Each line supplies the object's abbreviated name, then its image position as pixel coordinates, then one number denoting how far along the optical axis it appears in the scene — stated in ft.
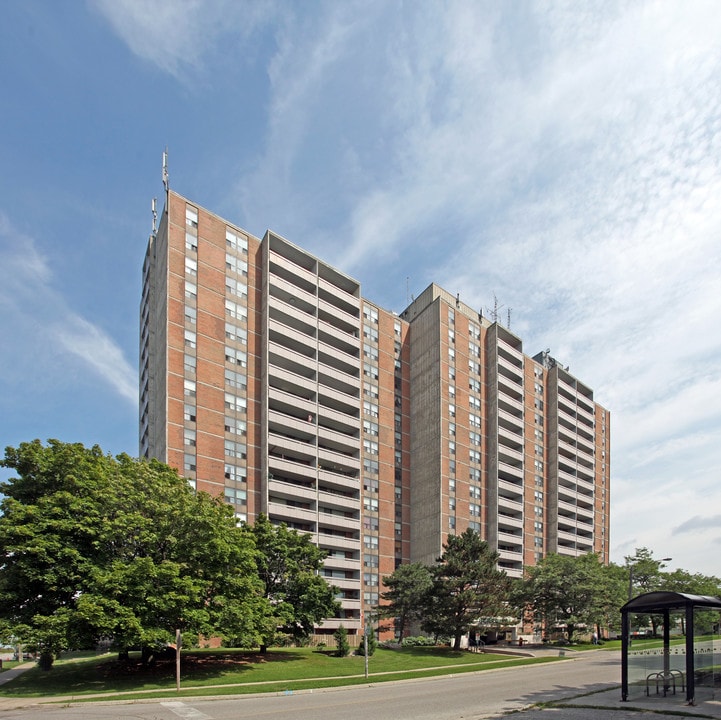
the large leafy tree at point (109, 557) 89.71
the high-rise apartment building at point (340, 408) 191.31
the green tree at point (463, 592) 155.43
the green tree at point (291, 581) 134.62
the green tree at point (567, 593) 191.83
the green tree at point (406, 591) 179.22
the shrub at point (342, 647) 138.31
